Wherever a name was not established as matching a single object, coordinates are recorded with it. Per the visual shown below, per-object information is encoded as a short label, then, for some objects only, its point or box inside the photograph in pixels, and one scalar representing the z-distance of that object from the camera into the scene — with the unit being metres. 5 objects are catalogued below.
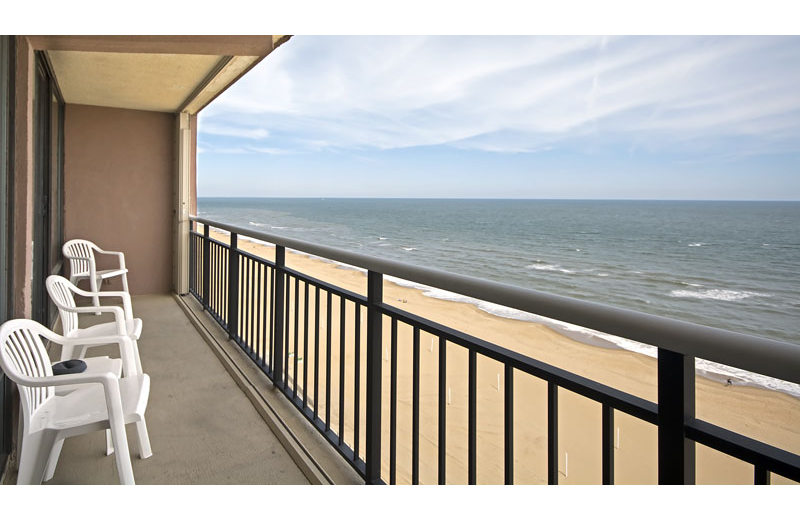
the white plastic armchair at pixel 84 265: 4.23
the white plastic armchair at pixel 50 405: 1.39
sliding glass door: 3.08
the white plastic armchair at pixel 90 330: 1.91
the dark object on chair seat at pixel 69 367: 1.71
